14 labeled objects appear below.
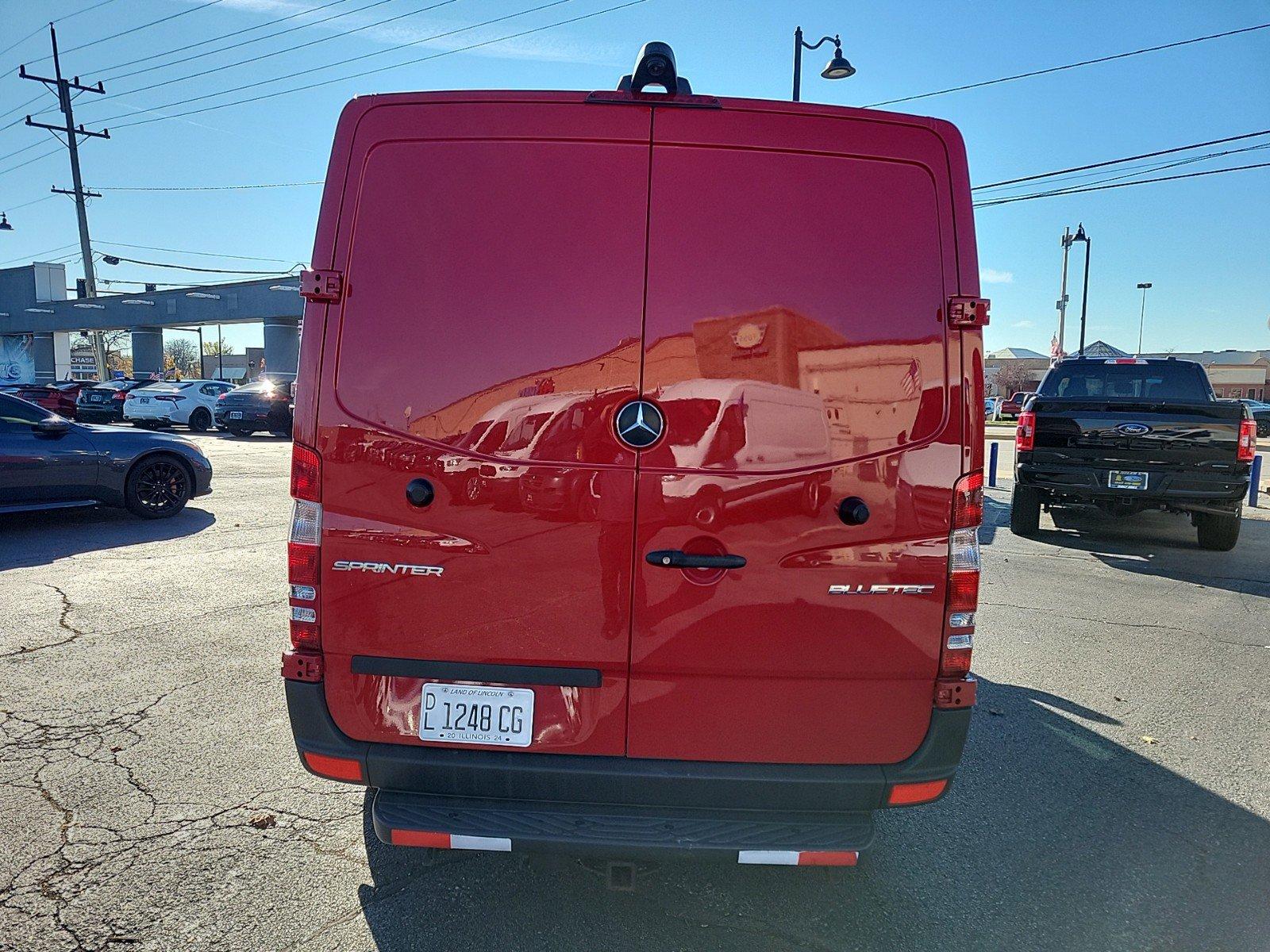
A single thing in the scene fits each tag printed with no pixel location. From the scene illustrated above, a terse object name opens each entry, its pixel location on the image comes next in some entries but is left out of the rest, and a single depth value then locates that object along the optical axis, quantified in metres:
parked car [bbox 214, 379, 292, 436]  21.92
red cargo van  2.17
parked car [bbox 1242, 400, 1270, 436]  32.78
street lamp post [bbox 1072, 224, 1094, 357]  34.97
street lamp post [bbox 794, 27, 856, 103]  14.38
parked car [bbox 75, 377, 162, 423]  24.80
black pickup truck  7.93
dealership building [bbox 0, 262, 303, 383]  33.25
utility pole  36.31
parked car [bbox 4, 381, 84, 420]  21.68
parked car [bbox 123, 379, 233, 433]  23.03
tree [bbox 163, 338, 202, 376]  101.34
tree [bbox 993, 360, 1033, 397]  87.94
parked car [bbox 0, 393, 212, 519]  7.96
